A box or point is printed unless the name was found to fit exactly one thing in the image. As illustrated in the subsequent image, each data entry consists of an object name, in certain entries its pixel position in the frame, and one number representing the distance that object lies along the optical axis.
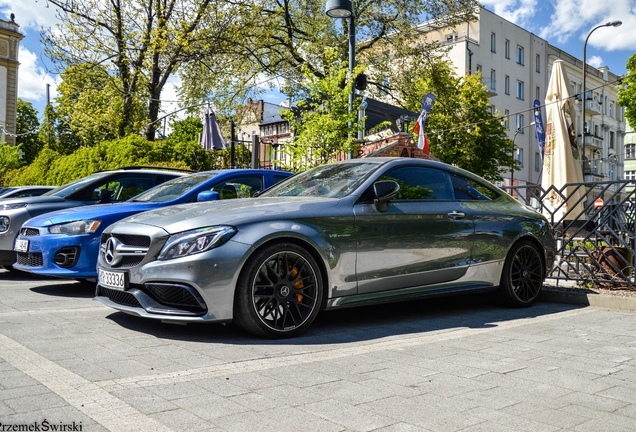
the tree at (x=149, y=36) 20.03
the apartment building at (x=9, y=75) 59.97
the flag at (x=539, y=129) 14.57
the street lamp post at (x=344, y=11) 12.33
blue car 7.15
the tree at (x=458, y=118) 27.45
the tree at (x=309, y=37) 25.83
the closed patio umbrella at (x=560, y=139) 12.69
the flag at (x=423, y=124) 20.30
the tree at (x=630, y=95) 40.44
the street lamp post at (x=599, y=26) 31.11
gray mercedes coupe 4.82
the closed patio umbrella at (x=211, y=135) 17.61
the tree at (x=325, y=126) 12.44
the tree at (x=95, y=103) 21.03
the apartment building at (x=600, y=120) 62.00
